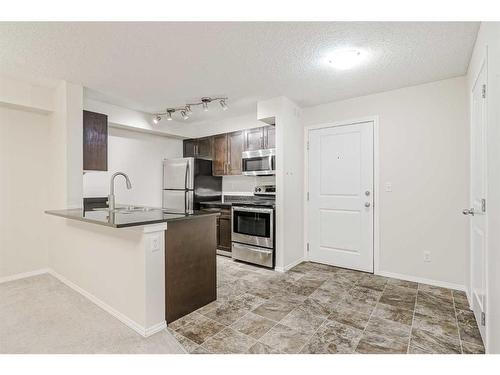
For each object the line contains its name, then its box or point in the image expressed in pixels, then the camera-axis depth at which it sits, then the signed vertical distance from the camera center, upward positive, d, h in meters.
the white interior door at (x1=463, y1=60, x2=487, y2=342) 1.88 -0.13
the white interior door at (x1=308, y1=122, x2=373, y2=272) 3.46 -0.14
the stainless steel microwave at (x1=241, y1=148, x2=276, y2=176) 3.88 +0.39
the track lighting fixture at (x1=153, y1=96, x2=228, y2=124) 3.62 +1.24
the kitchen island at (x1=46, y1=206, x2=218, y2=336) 1.98 -0.68
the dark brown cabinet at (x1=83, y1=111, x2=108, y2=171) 3.32 +0.61
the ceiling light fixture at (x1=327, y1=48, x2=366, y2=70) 2.34 +1.25
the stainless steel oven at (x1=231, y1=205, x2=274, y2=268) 3.60 -0.71
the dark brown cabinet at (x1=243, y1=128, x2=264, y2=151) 4.12 +0.79
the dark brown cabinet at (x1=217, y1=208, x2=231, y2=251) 4.16 -0.73
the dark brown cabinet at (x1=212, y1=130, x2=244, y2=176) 4.46 +0.61
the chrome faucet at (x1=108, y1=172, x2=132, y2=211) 2.64 -0.15
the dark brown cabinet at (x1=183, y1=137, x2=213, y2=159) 4.91 +0.79
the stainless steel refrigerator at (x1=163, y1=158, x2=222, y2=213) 4.54 +0.06
